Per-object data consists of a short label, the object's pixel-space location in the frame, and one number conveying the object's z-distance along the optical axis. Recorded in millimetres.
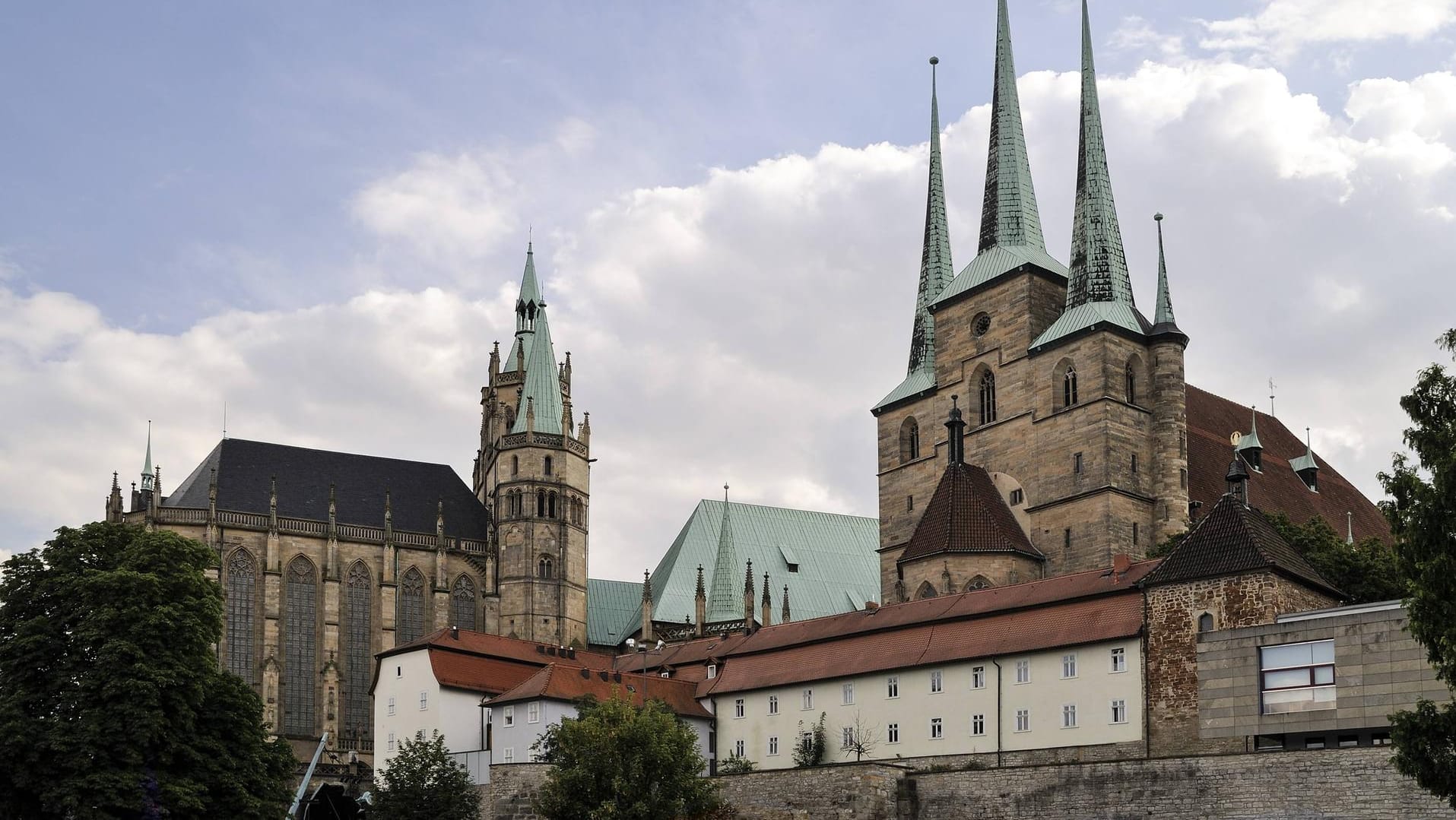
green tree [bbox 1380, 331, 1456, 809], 31688
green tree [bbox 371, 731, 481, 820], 56312
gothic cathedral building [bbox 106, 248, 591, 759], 92812
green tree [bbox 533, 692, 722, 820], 51375
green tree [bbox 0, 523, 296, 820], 49500
